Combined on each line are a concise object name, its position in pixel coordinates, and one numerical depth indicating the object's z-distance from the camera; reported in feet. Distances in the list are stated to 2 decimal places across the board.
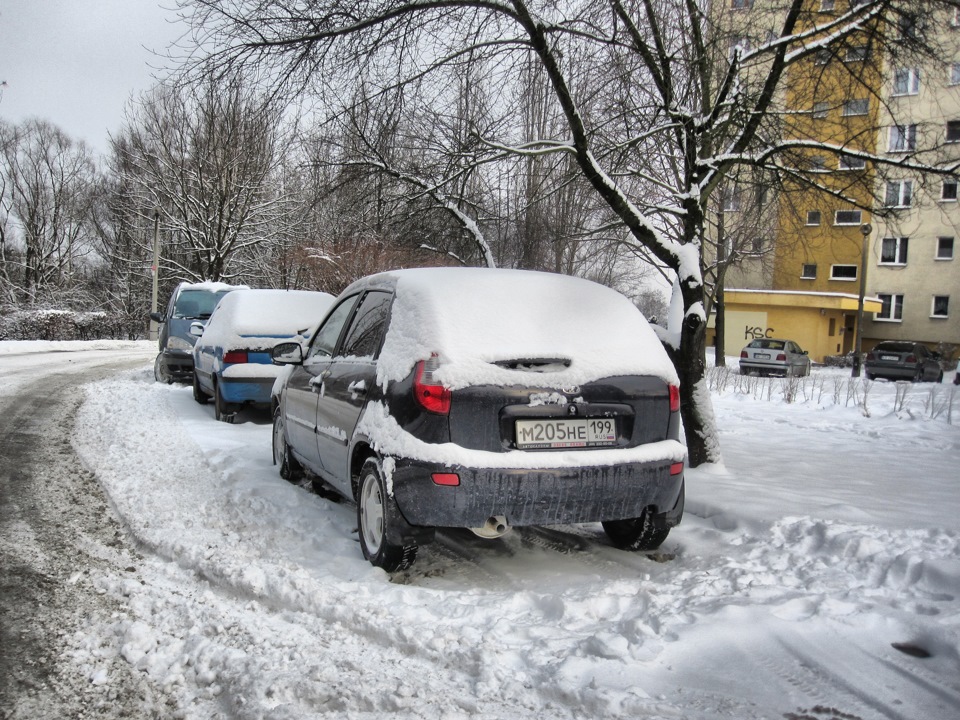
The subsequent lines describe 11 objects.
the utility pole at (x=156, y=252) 104.63
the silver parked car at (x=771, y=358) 86.79
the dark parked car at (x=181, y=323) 44.70
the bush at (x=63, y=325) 96.53
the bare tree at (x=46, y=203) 163.02
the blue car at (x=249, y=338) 30.71
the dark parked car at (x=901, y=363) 85.56
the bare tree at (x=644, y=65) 21.06
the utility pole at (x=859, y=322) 80.83
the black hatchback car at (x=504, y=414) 12.46
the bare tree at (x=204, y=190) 104.88
